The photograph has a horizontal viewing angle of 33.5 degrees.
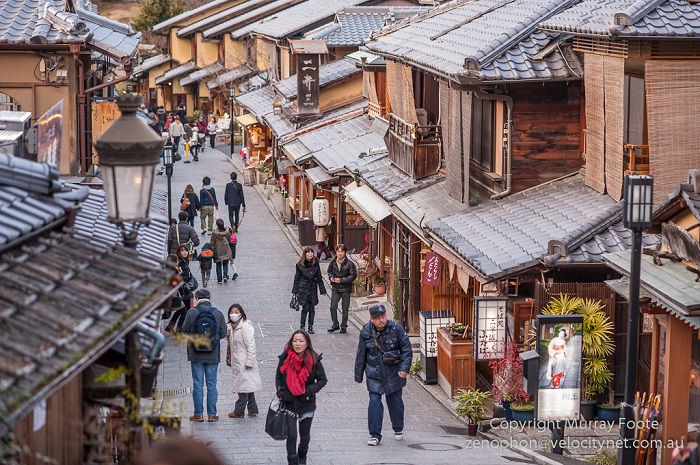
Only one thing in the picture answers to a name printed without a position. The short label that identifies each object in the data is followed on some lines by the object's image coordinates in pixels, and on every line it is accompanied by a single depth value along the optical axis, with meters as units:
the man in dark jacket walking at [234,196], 33.97
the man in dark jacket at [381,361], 14.83
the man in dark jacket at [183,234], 24.99
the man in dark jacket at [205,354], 15.77
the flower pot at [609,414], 15.85
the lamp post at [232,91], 55.67
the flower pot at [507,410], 15.92
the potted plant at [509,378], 15.84
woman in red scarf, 13.27
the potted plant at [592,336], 15.47
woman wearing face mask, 15.91
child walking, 27.34
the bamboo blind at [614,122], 16.03
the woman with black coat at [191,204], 32.19
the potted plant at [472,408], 15.77
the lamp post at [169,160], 29.97
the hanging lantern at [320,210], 30.94
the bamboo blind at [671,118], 15.44
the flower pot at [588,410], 15.93
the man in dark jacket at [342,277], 22.61
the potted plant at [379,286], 26.59
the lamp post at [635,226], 12.02
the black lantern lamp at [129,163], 8.02
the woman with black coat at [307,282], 22.03
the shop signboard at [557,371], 14.30
